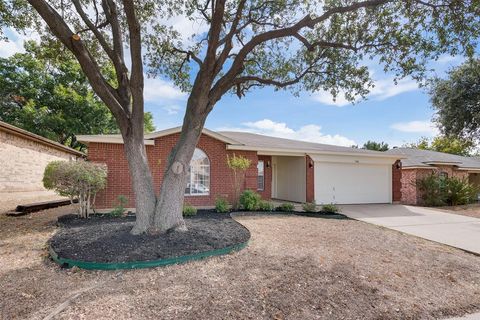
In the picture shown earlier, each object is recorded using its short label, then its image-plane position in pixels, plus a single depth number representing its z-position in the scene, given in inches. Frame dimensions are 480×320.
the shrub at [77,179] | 329.4
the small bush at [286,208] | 451.5
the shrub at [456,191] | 604.1
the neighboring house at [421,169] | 639.8
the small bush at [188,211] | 374.3
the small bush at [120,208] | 366.6
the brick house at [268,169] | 418.6
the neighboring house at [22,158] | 483.8
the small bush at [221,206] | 416.8
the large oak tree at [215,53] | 240.1
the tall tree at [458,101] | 617.9
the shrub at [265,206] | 450.0
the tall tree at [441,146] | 1303.8
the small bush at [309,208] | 447.8
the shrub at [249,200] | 442.3
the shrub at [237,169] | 433.3
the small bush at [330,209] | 444.5
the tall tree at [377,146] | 1275.8
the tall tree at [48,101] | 817.5
